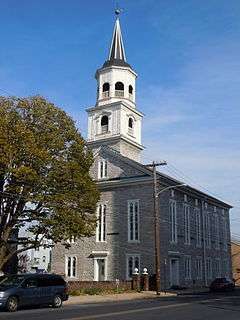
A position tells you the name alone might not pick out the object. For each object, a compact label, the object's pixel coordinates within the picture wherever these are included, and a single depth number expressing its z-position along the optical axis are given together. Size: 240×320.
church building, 48.97
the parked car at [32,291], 24.34
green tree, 32.78
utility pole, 39.09
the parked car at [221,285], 48.09
